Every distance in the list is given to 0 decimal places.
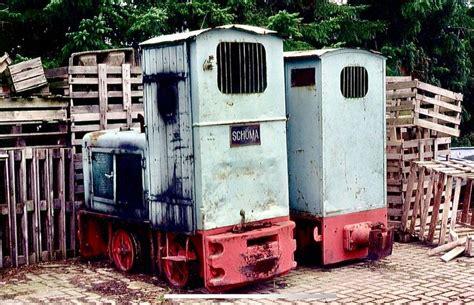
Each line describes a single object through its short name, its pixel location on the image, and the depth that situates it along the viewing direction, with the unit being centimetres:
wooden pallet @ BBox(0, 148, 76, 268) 1005
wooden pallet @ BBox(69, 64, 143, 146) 1094
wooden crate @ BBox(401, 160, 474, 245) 1077
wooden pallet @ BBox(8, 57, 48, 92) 1054
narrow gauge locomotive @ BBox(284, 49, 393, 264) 938
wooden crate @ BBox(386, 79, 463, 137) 1203
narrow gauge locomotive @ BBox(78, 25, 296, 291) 793
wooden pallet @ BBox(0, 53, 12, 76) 1059
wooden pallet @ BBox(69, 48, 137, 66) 1112
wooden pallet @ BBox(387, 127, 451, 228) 1167
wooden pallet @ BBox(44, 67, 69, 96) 1098
